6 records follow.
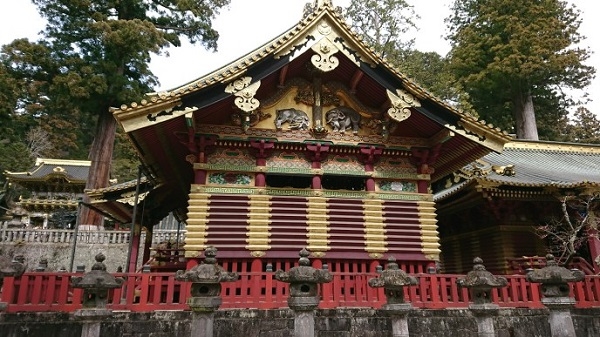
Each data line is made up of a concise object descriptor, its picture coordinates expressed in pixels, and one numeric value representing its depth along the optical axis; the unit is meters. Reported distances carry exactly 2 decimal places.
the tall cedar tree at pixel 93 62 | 23.17
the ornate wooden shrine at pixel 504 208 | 13.16
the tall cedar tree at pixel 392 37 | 31.02
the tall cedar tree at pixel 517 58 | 28.42
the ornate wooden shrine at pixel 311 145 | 10.16
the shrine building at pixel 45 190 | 31.66
